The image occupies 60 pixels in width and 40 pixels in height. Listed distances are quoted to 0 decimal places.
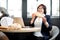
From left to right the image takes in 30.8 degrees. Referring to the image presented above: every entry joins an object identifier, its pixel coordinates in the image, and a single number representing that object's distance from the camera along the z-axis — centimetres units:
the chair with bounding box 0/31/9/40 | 137
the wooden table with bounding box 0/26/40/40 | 215
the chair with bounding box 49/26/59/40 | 244
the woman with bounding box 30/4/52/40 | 249
